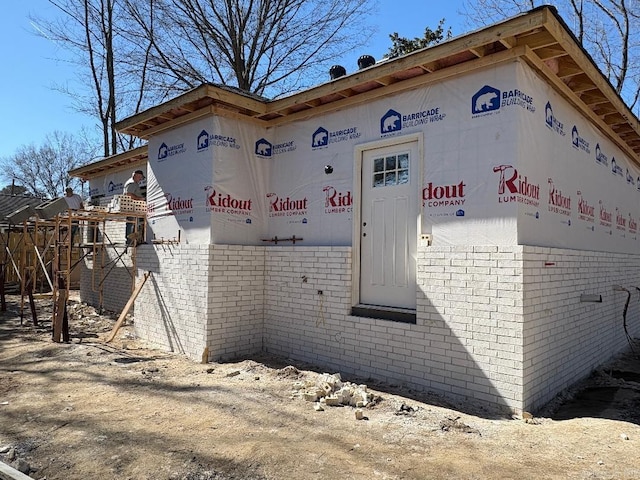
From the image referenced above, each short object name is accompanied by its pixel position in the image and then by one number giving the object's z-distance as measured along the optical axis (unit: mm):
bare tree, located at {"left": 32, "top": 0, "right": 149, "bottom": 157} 17188
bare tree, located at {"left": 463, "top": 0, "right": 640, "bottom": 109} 16345
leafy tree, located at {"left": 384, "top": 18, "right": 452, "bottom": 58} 16281
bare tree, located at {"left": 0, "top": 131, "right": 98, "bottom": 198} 37781
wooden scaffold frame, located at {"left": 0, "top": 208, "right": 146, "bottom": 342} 7961
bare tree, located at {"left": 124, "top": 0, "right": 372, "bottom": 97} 15750
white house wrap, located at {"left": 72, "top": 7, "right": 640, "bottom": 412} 4945
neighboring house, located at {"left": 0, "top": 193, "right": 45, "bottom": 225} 13950
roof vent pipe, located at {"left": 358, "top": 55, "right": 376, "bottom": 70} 6906
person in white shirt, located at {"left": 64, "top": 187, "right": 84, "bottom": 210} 9062
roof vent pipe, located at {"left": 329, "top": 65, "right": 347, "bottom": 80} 7211
